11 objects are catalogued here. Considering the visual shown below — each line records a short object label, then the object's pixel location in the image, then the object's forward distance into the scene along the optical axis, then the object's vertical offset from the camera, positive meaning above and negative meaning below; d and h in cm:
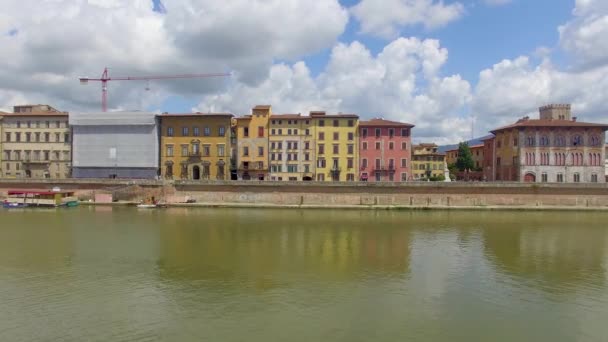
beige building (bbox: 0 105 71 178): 6906 +577
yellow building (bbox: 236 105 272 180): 6412 +545
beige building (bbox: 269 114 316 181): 6397 +554
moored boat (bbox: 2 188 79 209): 5288 -253
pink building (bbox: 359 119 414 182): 6400 +426
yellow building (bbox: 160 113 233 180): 6406 +519
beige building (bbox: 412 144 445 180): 8662 +303
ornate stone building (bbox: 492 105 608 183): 5938 +376
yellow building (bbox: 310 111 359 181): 6397 +581
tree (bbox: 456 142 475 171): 7606 +356
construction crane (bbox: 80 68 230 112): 9656 +2340
